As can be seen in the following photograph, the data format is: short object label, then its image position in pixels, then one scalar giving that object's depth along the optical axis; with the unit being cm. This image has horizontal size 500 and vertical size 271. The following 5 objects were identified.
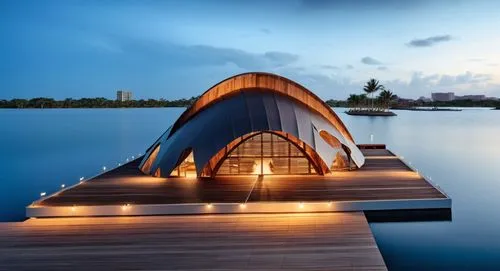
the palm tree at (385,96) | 13550
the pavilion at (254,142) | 2055
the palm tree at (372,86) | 12375
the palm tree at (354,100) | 15212
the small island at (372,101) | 12475
